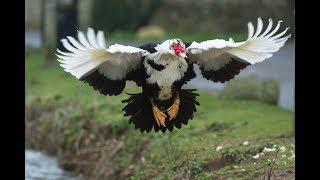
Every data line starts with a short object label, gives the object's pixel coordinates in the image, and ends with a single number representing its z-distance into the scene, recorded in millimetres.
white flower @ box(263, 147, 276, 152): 11203
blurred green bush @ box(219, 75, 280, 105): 16672
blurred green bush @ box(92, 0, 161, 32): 29906
